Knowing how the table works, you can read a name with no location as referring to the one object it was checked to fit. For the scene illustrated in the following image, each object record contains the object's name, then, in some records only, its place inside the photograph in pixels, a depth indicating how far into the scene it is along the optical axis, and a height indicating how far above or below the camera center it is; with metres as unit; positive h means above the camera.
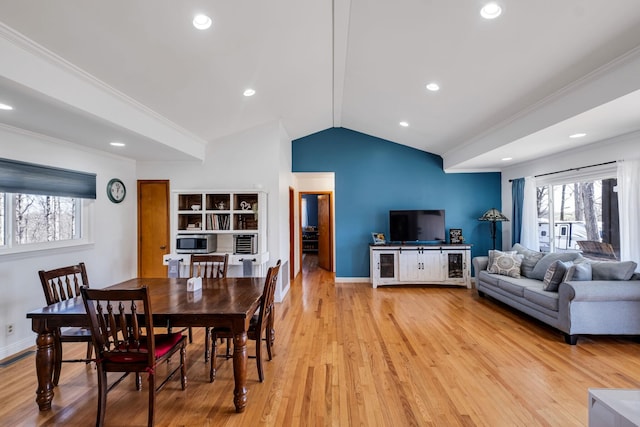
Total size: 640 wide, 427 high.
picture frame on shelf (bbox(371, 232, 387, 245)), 6.14 -0.49
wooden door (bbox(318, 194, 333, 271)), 7.82 -0.44
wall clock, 4.52 +0.39
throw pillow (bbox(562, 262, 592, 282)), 3.44 -0.67
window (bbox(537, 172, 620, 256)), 4.04 +0.00
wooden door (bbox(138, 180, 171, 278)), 5.05 -0.14
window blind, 3.12 +0.42
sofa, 3.25 -0.94
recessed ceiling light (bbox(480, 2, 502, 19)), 2.29 +1.53
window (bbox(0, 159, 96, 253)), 3.18 +0.13
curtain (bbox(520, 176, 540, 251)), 5.30 -0.03
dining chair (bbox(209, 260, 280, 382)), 2.57 -0.97
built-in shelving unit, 4.71 -0.05
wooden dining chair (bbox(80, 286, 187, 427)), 1.92 -0.80
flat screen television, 6.06 -0.23
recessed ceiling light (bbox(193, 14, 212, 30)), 2.38 +1.52
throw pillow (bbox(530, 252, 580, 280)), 4.12 -0.67
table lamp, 5.70 -0.07
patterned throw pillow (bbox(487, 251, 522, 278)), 4.68 -0.78
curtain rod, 3.91 +0.63
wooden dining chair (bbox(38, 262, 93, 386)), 2.44 -0.93
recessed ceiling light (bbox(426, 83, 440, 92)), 3.65 +1.52
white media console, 5.87 -0.95
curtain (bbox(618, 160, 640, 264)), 3.57 +0.06
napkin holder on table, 2.78 -0.62
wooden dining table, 2.16 -0.73
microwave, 4.63 -0.42
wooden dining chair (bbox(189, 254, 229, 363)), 3.53 -0.50
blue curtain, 5.54 +0.14
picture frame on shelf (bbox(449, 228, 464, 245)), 6.11 -0.44
